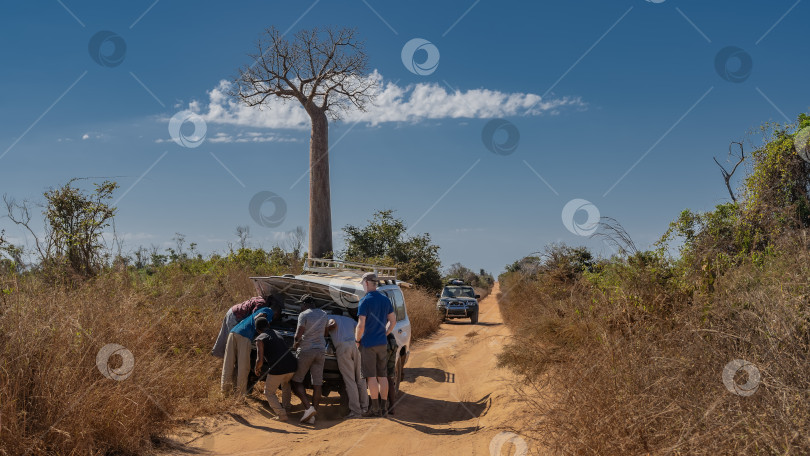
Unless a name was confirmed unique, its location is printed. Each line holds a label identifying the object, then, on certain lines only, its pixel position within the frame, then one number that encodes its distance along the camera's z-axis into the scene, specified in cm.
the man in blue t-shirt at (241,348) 846
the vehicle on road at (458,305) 2622
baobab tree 2233
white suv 878
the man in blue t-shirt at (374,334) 843
